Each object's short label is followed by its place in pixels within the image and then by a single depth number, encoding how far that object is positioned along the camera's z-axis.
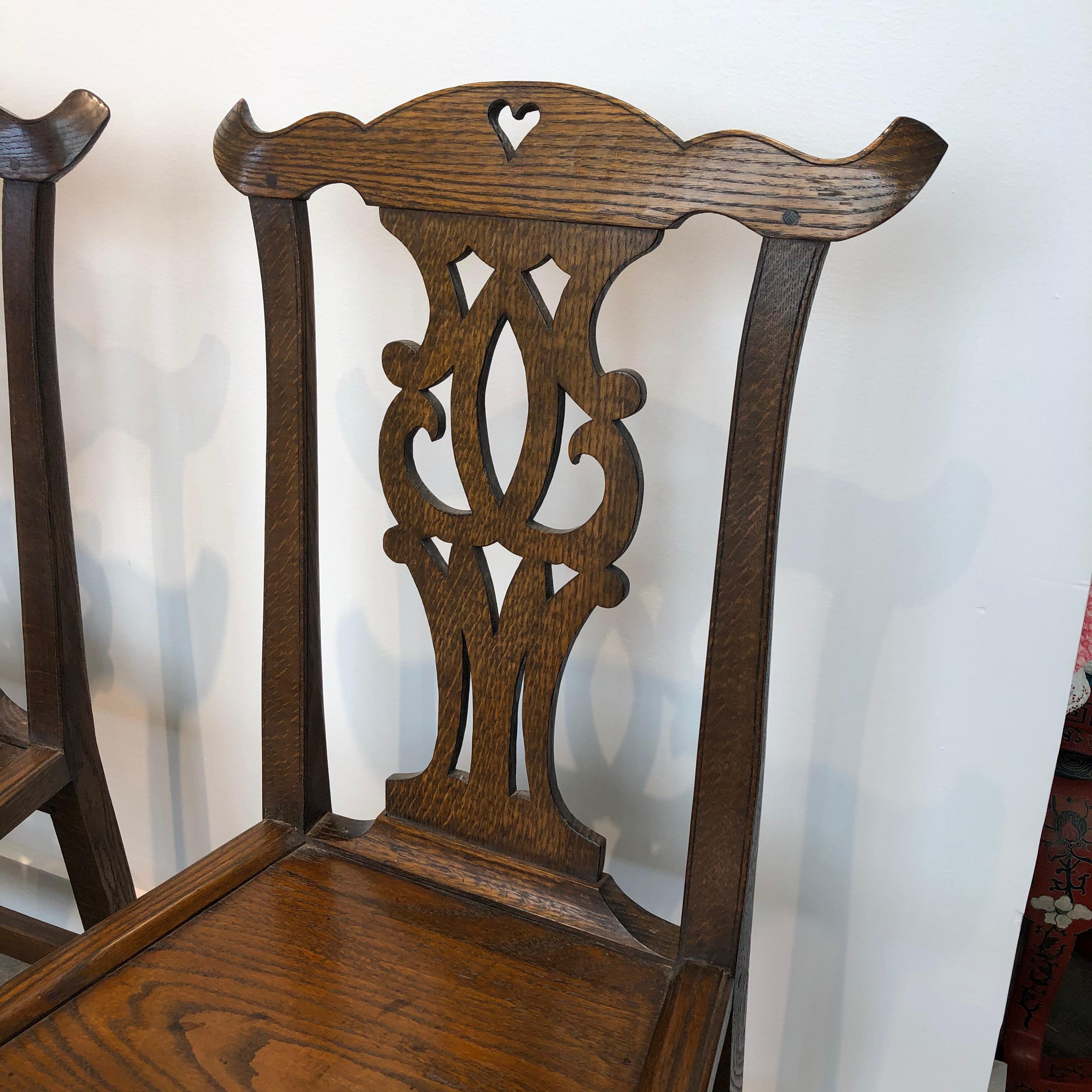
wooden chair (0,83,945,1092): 0.59
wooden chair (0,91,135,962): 0.80
